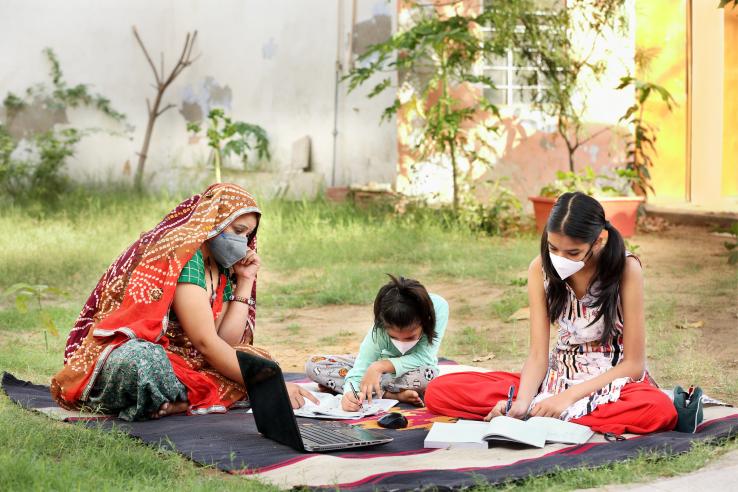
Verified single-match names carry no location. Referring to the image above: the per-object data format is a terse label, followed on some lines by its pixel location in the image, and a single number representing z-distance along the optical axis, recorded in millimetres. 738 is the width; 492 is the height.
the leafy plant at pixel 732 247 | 7801
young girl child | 4621
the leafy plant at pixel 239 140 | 11234
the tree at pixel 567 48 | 10414
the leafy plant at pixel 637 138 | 10602
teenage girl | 3928
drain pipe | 11734
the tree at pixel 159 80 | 13688
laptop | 3754
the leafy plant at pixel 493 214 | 10172
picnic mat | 3336
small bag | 3893
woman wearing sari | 4332
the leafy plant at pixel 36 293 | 5361
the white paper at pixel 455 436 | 3752
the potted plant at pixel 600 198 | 9930
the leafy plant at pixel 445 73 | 9945
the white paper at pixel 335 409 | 4406
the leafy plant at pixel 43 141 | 12344
